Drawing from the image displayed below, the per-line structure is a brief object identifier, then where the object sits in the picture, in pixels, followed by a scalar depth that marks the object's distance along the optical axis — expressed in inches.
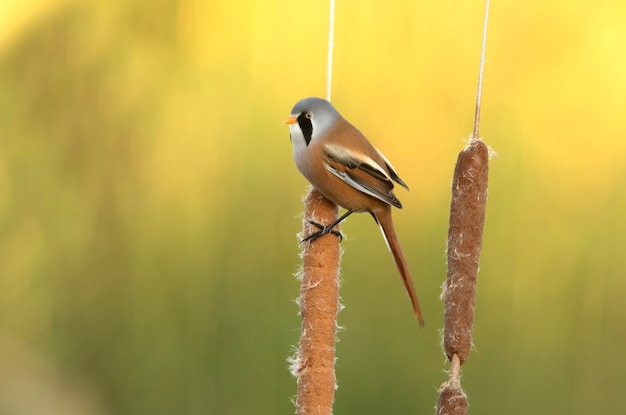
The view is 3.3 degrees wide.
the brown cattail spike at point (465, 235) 239.2
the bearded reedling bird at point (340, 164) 241.4
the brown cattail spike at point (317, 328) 239.3
